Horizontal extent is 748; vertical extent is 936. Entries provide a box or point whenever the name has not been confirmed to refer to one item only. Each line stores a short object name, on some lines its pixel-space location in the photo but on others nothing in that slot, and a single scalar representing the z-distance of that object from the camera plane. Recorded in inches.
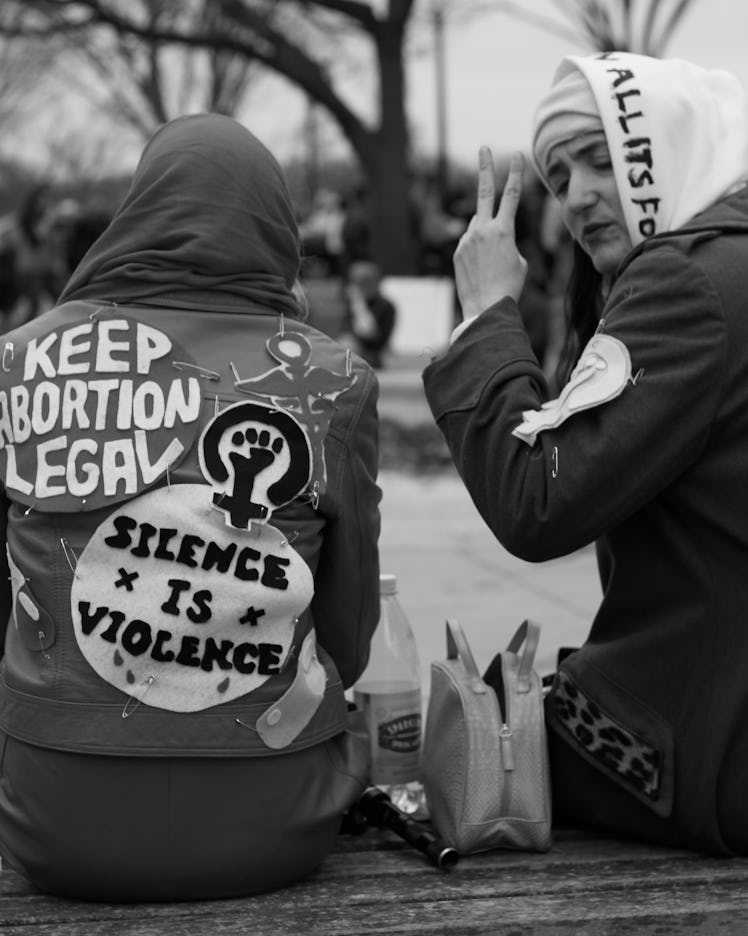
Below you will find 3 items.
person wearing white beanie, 87.3
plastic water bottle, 113.9
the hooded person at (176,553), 88.0
